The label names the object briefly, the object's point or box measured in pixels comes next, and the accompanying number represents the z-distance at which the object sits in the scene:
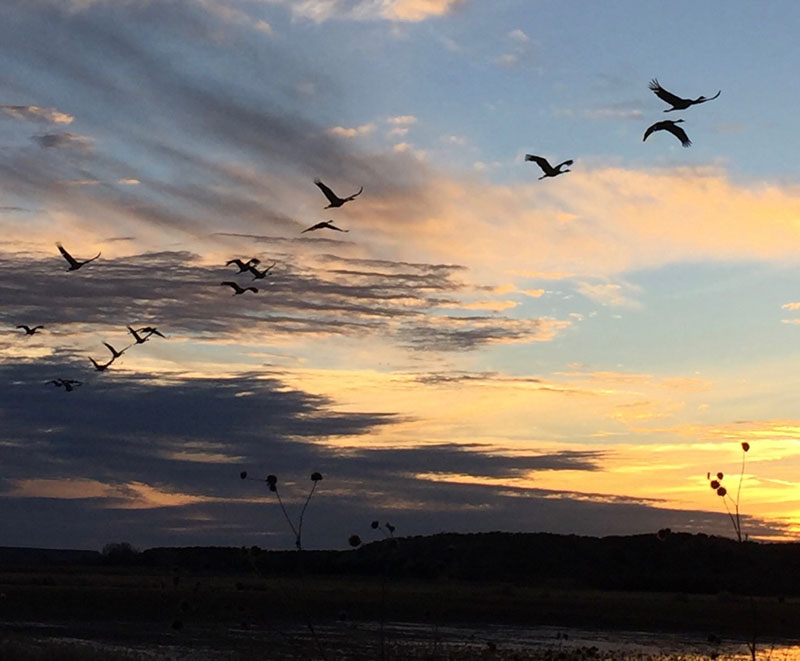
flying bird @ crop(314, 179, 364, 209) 27.88
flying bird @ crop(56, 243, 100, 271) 35.44
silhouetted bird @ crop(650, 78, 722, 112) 19.64
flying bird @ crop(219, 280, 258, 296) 36.06
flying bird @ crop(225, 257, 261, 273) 33.12
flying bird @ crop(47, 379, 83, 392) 42.25
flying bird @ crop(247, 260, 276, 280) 33.17
